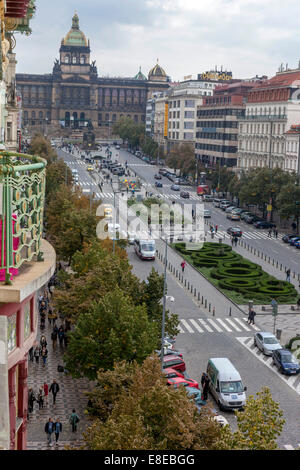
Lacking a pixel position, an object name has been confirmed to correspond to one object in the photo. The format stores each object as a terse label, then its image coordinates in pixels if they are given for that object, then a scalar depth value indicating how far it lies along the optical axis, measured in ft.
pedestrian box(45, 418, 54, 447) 98.84
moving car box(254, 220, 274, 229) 313.32
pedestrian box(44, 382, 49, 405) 114.70
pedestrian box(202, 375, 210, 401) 121.27
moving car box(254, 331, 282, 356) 145.38
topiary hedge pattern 195.86
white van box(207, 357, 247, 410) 117.19
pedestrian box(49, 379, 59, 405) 114.52
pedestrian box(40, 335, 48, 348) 135.33
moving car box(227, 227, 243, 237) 287.05
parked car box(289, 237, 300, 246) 272.62
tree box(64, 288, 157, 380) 104.68
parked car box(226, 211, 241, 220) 335.18
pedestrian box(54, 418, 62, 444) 99.00
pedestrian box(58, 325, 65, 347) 144.25
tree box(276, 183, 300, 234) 288.30
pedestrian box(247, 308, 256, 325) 170.12
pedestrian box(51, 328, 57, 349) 143.19
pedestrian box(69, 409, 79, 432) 103.45
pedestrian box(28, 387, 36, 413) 110.22
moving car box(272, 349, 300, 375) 134.31
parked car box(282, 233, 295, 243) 280.00
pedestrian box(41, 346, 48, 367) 132.87
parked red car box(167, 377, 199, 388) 116.76
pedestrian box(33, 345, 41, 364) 134.22
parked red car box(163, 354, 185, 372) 128.47
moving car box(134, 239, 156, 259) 241.96
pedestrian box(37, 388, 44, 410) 111.34
